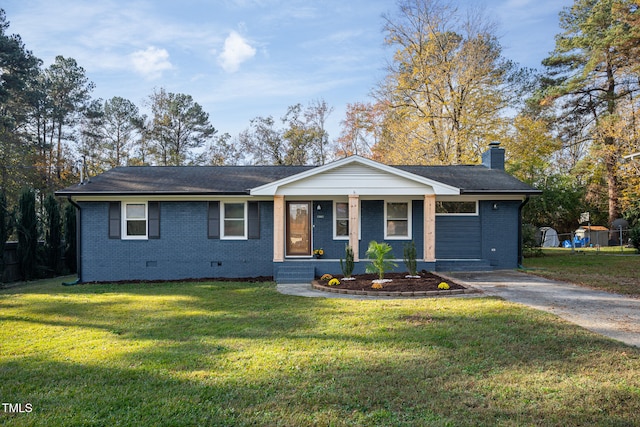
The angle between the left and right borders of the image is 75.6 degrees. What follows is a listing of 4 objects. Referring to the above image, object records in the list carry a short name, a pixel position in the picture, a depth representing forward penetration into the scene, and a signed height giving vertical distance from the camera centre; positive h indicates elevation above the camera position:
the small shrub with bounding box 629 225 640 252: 19.67 -0.57
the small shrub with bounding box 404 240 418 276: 11.14 -0.87
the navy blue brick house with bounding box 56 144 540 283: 12.33 +0.15
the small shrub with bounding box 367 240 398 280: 10.61 -0.79
